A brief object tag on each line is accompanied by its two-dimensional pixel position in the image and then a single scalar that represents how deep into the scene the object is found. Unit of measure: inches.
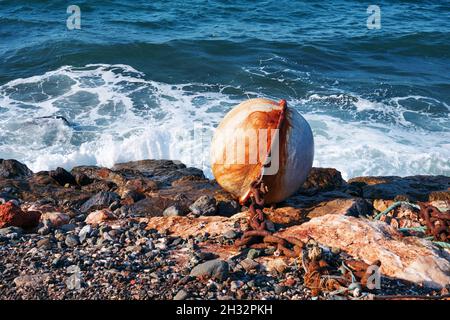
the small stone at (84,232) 179.2
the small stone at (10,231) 182.4
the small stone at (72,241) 175.2
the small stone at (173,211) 204.9
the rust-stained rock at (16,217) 190.4
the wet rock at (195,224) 183.0
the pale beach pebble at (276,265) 153.6
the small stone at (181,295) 138.3
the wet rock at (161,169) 284.7
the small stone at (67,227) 190.5
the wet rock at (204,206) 204.1
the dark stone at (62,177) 272.7
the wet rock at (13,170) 296.2
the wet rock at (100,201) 224.8
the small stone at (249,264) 154.9
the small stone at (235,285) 143.8
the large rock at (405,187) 243.4
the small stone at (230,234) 175.8
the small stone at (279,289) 142.5
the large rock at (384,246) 152.1
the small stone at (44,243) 171.8
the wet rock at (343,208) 202.4
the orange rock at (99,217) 199.3
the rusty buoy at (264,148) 188.2
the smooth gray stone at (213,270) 147.8
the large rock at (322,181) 240.3
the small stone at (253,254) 162.1
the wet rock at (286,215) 195.3
